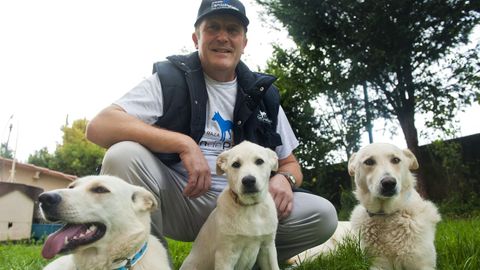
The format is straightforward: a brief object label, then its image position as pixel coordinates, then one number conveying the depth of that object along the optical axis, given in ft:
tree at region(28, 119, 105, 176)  99.50
